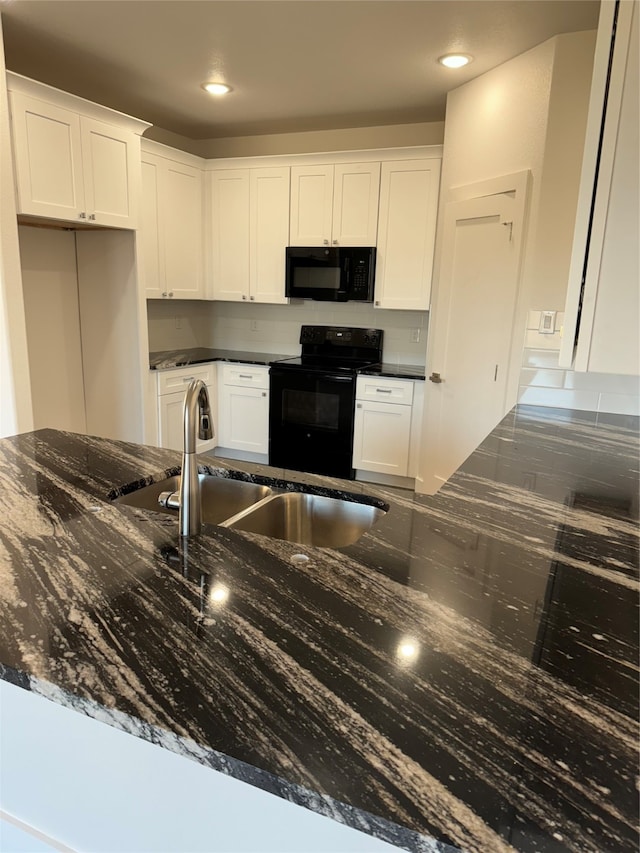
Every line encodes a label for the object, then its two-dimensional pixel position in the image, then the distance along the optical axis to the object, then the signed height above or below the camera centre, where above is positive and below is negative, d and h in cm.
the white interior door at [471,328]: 296 -5
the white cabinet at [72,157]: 275 +80
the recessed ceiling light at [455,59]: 285 +132
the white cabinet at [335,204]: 392 +79
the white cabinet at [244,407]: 427 -73
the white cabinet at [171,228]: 386 +59
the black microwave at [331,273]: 398 +30
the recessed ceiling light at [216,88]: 339 +135
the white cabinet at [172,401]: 384 -63
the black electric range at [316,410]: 397 -69
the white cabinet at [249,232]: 421 +61
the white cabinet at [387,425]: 381 -75
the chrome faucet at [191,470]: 117 -33
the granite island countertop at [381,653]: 58 -47
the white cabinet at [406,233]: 375 +57
